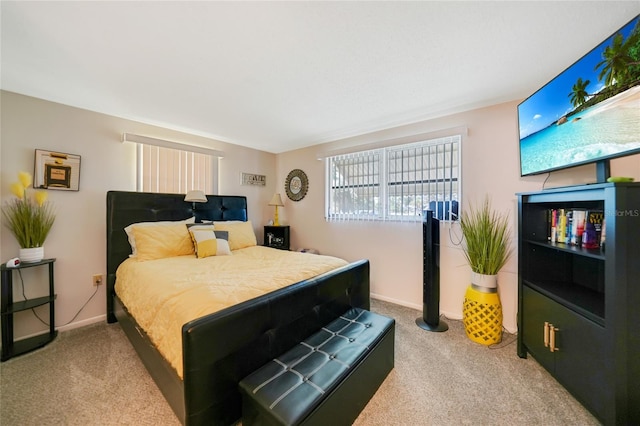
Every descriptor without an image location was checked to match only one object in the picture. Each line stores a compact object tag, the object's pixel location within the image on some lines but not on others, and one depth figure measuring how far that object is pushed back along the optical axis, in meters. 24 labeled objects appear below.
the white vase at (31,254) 2.03
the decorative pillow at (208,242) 2.48
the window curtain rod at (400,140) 2.51
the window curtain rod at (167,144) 2.66
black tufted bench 1.04
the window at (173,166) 2.81
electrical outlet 2.51
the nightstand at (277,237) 3.81
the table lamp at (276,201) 3.82
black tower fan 2.30
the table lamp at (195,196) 2.90
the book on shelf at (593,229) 1.54
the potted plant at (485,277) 2.05
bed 1.09
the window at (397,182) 2.59
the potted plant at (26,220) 2.02
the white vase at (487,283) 2.09
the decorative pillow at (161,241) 2.37
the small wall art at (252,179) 3.85
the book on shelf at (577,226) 1.60
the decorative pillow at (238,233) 2.97
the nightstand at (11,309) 1.88
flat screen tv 1.21
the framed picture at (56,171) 2.18
